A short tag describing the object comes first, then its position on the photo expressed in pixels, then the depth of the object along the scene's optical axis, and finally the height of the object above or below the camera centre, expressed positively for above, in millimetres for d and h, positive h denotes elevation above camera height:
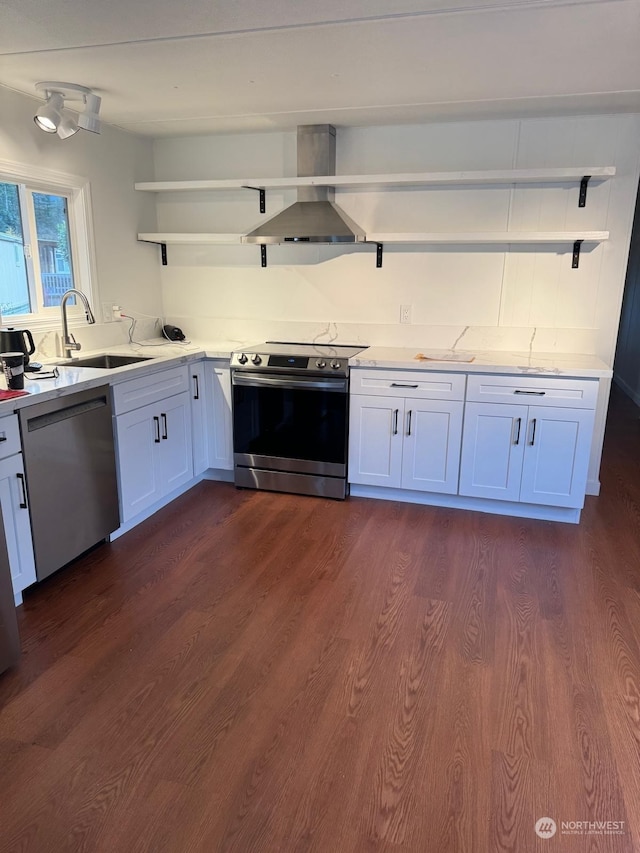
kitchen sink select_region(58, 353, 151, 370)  3400 -441
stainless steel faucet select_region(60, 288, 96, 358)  3170 -276
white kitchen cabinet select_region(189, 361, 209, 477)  3725 -821
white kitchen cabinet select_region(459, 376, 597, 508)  3170 -828
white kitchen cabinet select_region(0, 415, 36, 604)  2268 -894
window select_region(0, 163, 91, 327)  3100 +233
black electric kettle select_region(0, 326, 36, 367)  2666 -257
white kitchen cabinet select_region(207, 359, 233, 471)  3760 -832
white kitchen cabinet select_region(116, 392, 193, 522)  3062 -932
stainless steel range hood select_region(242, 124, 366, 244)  3484 +464
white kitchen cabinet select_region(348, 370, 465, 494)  3389 -823
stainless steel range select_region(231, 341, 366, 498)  3520 -797
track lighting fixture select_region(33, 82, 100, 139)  2867 +874
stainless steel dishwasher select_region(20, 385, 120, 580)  2441 -849
